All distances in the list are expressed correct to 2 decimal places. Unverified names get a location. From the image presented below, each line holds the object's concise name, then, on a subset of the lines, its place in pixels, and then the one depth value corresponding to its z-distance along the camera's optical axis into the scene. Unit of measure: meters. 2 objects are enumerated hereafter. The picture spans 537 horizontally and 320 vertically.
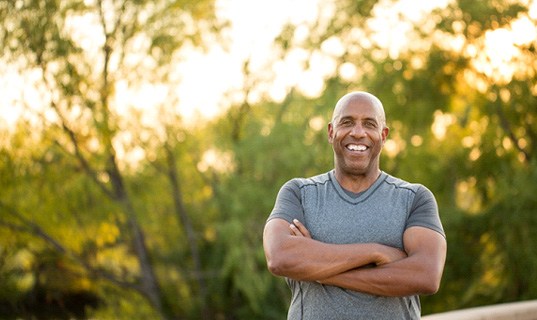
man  2.42
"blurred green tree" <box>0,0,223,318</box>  15.16
